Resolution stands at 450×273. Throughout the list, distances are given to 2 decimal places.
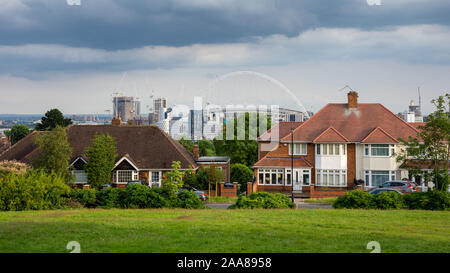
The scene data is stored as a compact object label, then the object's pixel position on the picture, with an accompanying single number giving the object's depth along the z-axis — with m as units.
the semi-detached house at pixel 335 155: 51.09
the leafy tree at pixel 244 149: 72.88
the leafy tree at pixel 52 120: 76.50
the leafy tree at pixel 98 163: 46.97
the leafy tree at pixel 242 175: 58.28
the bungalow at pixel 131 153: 50.41
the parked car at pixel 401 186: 41.94
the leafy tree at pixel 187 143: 87.31
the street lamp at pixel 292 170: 48.58
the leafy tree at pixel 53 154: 43.06
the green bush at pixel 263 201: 27.56
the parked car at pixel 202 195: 41.78
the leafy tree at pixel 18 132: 95.56
